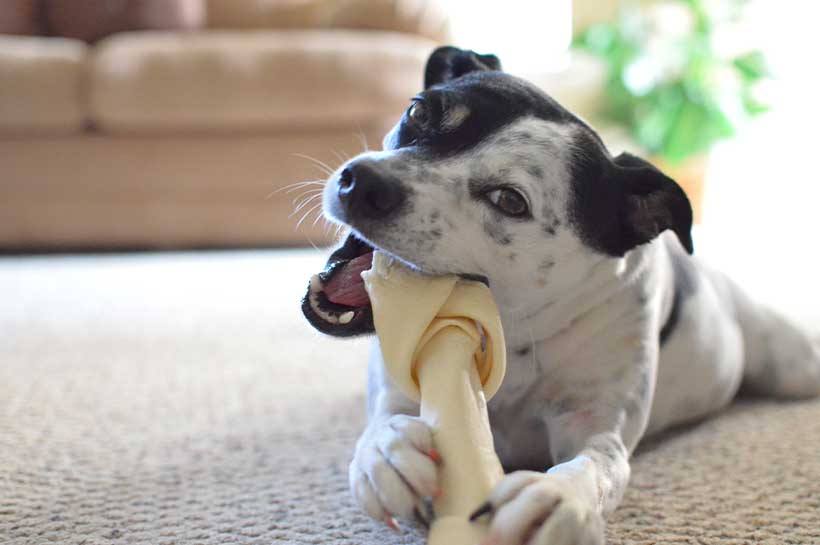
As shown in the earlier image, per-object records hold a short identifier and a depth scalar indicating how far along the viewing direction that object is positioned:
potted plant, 4.44
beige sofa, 3.41
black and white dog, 1.07
